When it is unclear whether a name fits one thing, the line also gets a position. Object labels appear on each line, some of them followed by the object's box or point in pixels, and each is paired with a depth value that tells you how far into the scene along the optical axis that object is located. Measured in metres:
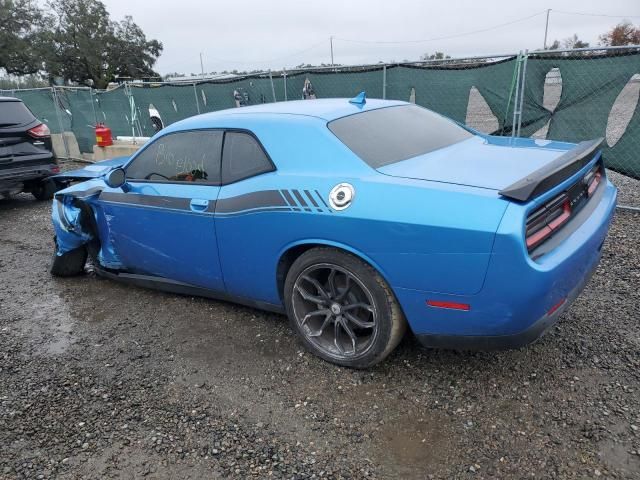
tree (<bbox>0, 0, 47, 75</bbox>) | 41.38
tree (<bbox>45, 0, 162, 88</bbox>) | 46.12
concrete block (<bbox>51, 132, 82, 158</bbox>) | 12.20
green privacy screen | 5.41
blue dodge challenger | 2.27
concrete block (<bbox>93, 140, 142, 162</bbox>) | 10.40
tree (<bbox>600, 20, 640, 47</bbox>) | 62.56
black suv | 7.03
